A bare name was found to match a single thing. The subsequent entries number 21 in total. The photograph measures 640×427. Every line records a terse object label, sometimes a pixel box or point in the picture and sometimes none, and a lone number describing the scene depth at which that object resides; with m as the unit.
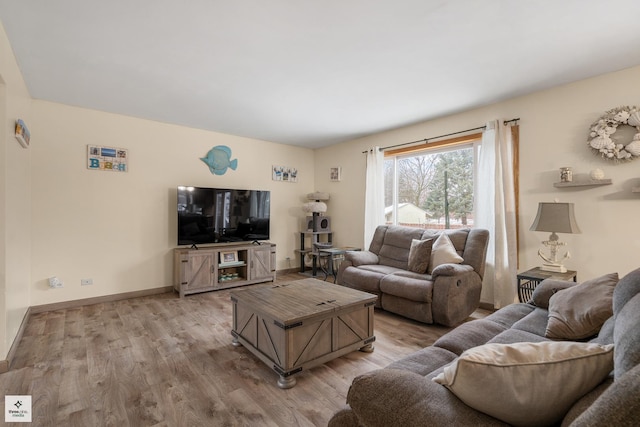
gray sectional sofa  0.54
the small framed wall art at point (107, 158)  3.65
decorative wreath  2.52
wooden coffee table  1.99
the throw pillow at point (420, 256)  3.37
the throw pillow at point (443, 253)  3.21
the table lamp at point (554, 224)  2.64
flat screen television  4.13
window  3.80
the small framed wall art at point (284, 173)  5.34
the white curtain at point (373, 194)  4.61
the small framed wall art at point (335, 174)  5.38
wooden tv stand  3.95
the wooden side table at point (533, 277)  2.65
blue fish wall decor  4.58
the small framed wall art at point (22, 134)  2.47
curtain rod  3.32
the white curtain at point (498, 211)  3.24
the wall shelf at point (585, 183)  2.67
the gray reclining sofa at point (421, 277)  2.86
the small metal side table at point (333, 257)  4.62
